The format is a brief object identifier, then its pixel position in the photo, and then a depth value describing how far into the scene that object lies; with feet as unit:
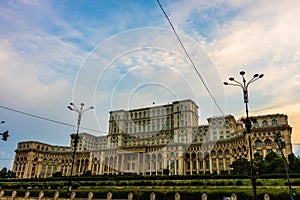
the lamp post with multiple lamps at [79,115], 87.99
